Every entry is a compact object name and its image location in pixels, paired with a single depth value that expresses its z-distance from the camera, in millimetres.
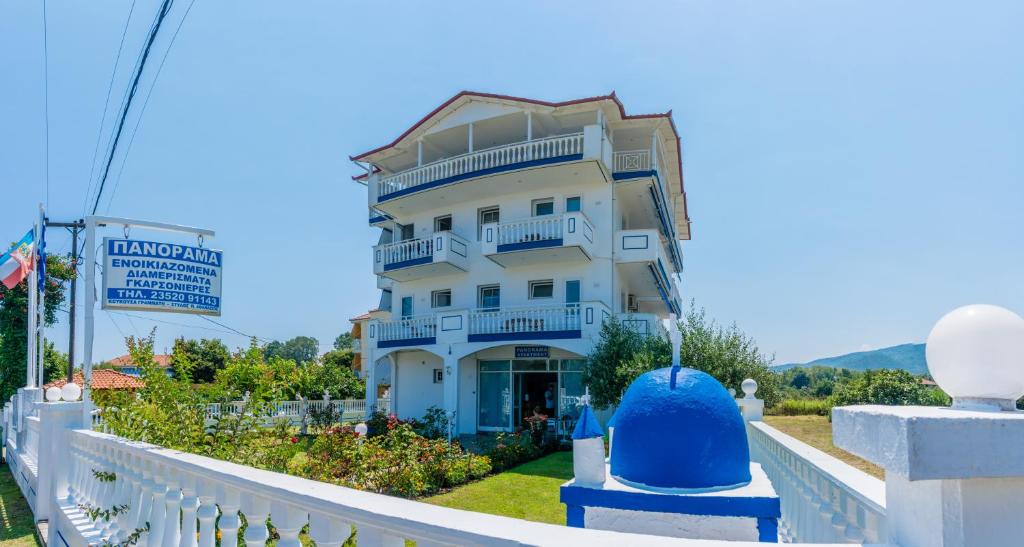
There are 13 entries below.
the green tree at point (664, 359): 17766
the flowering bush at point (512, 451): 15727
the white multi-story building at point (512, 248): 21906
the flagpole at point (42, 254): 13162
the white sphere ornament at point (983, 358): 1488
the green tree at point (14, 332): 24812
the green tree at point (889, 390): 18617
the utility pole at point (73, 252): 19128
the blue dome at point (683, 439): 4320
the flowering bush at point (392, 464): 12273
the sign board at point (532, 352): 22681
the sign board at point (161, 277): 7988
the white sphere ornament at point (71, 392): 7281
